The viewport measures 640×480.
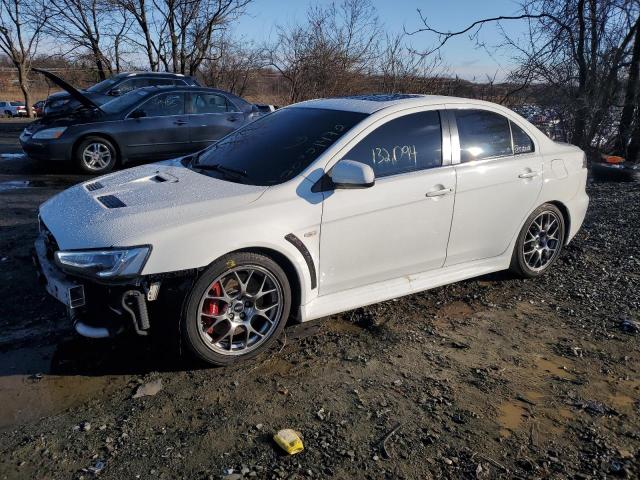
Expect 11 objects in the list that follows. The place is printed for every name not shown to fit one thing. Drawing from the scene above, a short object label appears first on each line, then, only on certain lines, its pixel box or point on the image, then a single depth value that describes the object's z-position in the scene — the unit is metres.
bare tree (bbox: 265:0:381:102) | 16.89
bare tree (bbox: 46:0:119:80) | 20.17
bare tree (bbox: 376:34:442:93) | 14.02
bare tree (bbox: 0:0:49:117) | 25.09
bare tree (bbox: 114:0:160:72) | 19.47
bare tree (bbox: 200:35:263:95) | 20.14
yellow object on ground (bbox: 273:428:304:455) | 2.56
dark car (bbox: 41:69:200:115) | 12.99
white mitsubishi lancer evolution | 3.04
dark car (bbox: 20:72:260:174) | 9.19
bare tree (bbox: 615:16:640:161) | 11.67
